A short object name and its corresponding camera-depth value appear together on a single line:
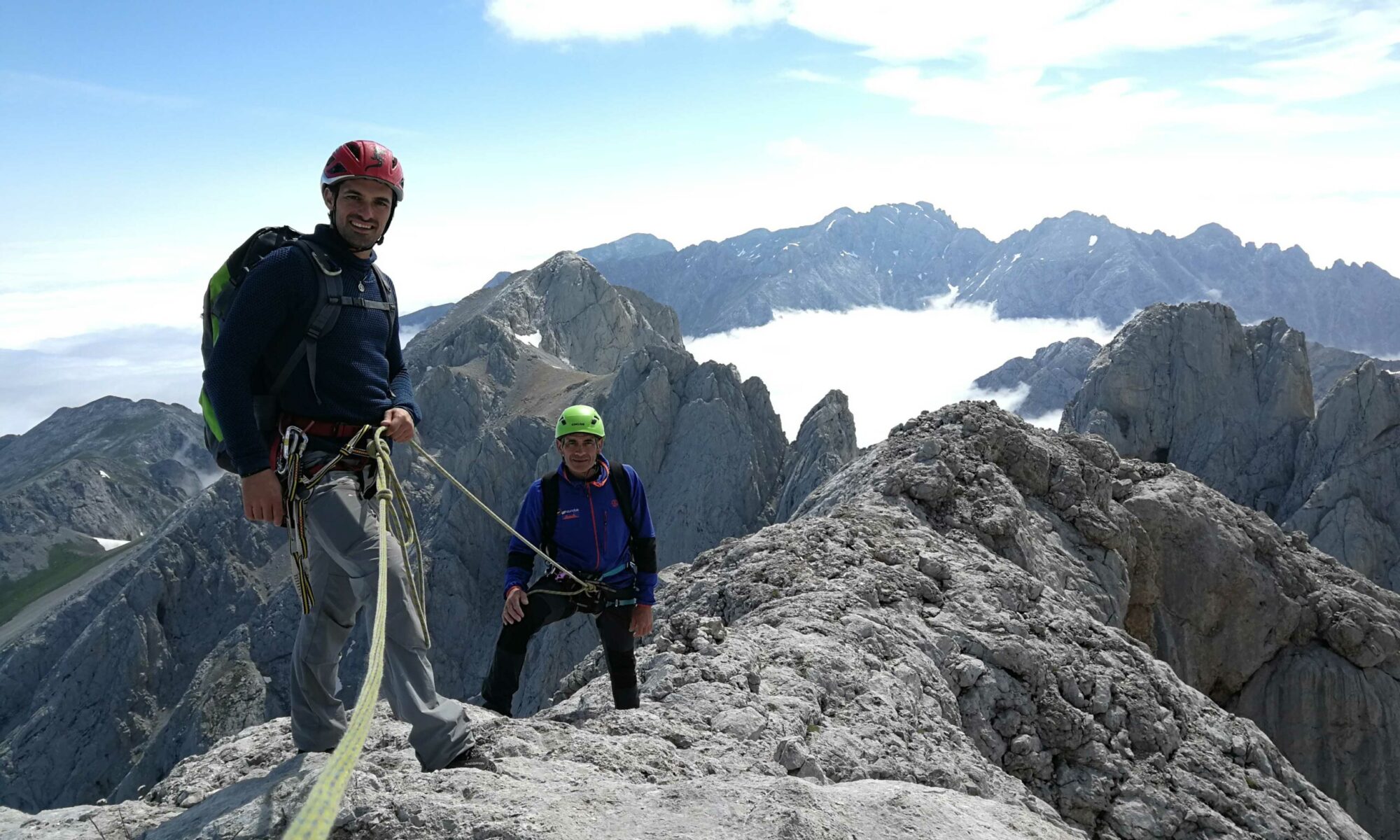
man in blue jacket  7.96
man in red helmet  5.07
